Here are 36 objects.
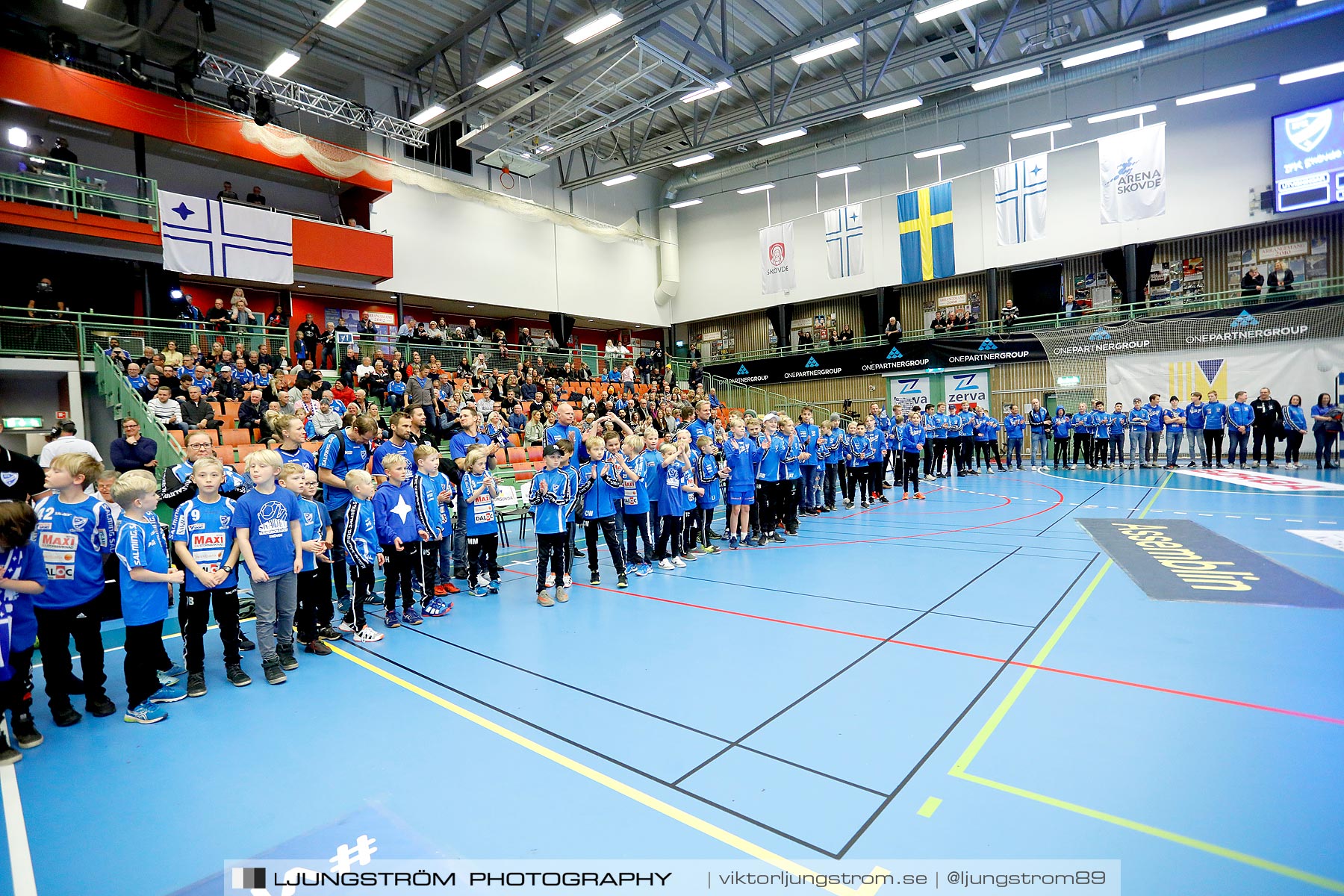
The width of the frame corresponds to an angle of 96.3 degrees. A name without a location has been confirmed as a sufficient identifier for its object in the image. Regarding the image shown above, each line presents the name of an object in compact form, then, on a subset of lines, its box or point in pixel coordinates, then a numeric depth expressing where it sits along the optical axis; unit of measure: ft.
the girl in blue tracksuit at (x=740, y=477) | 27.84
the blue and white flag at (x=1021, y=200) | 54.08
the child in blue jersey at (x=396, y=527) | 18.29
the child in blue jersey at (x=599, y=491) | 22.57
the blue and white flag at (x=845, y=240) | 62.80
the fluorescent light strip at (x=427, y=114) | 53.57
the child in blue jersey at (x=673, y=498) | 24.81
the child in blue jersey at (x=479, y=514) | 21.81
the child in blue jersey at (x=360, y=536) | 17.61
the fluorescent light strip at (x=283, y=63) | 44.09
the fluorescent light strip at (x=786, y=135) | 60.29
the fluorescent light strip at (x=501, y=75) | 46.80
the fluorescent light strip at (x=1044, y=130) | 62.39
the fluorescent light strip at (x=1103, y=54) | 48.49
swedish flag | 63.36
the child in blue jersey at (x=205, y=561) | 13.60
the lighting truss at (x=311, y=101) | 47.34
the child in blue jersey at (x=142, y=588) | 12.70
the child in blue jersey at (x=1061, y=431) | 58.08
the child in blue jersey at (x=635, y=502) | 23.57
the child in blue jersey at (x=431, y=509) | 19.70
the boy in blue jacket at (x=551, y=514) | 20.59
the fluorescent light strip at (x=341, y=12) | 38.14
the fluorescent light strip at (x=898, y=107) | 54.19
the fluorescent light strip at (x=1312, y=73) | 48.58
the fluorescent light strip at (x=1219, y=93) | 52.60
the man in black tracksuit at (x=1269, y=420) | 49.80
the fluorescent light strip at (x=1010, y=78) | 52.26
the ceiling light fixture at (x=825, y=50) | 46.09
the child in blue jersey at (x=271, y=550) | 14.07
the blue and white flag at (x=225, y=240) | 48.24
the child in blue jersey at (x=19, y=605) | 10.88
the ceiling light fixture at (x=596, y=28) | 41.01
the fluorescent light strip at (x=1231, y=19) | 44.60
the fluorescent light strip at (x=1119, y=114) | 54.34
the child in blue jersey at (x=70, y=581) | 12.60
